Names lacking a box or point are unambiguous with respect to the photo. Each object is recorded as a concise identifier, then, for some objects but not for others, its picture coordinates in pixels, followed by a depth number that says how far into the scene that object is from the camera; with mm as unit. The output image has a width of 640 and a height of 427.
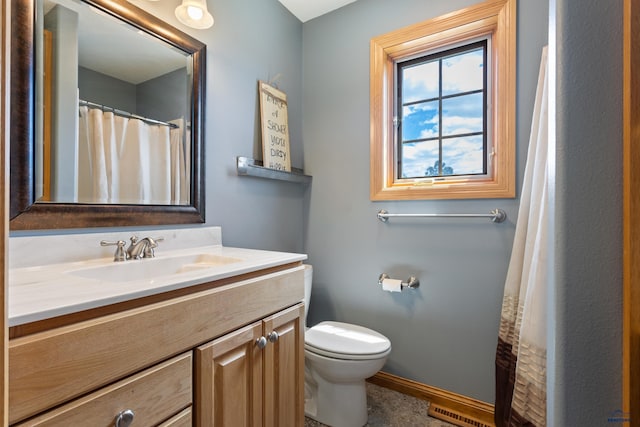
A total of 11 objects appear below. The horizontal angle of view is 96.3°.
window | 1487
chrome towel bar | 1470
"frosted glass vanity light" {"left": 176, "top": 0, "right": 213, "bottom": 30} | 1261
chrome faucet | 1089
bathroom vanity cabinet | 527
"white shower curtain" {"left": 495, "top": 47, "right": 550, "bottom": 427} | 1108
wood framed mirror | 871
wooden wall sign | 1752
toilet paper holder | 1674
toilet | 1344
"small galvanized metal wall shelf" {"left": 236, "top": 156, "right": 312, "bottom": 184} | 1597
